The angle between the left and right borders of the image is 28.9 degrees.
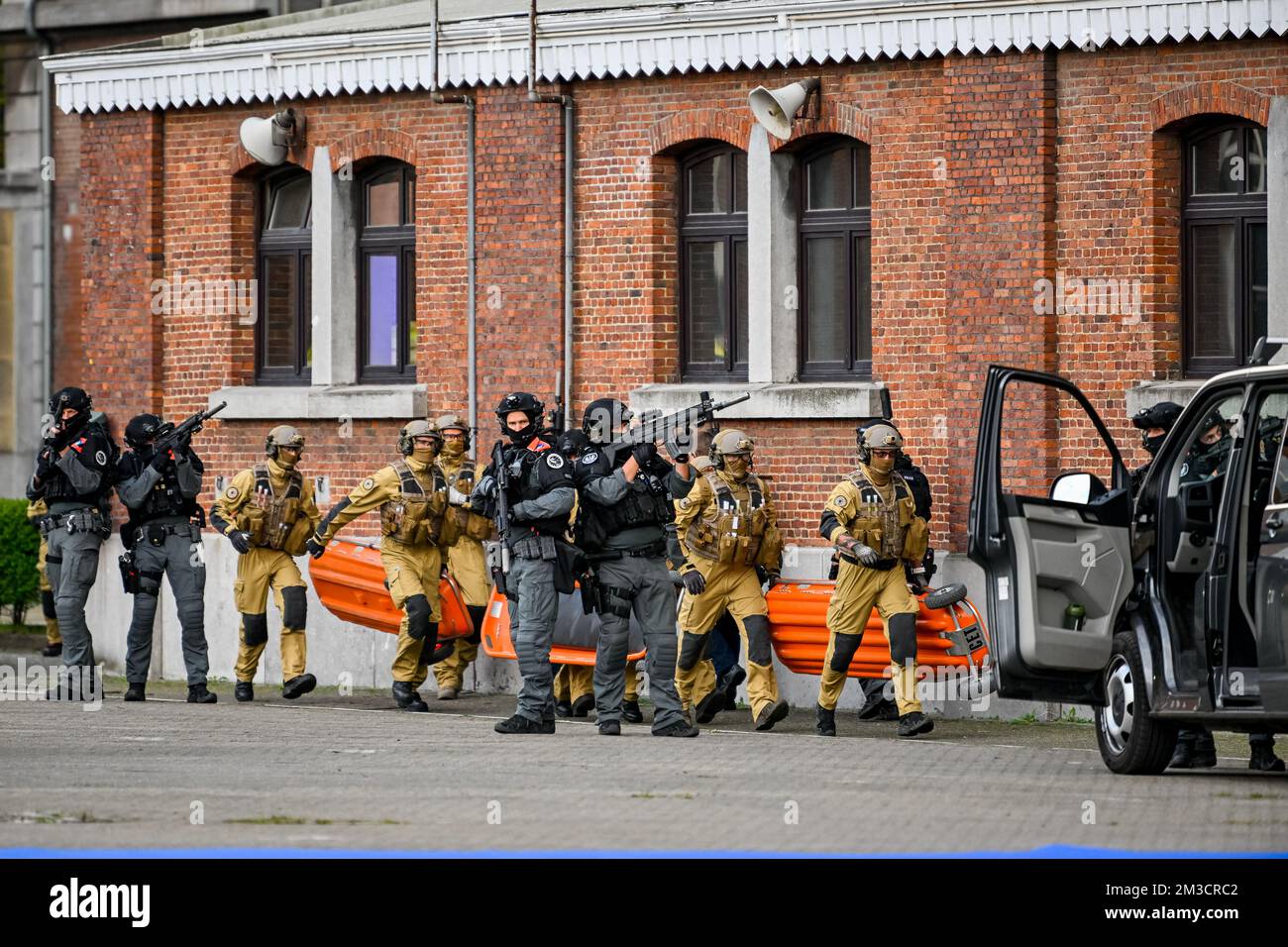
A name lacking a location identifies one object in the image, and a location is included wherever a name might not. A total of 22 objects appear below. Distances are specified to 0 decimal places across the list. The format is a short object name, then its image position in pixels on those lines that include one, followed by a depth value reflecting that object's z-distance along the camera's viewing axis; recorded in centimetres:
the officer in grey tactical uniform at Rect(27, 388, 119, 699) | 1734
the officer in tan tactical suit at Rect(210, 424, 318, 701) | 1744
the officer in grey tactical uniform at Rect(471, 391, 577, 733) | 1437
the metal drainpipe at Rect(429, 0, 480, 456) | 1931
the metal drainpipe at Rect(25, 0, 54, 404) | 2988
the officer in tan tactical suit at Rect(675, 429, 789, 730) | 1550
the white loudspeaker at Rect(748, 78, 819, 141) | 1748
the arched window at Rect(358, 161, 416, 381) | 2028
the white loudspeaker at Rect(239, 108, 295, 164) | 2014
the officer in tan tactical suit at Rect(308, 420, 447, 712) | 1689
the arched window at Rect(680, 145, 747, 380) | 1878
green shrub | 2364
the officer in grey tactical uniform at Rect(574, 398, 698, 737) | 1444
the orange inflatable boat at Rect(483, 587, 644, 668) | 1619
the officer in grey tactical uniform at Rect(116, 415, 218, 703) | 1738
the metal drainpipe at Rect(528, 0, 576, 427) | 1894
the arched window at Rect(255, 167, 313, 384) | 2088
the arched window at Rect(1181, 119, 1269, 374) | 1667
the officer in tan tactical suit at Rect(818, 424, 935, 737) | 1498
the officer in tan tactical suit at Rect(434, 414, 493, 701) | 1738
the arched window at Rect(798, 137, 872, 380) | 1820
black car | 1173
